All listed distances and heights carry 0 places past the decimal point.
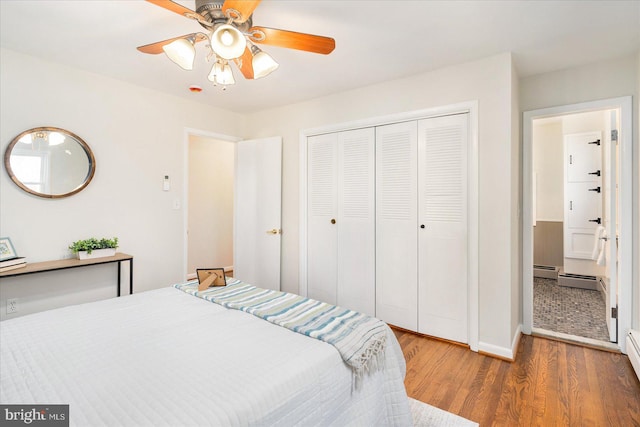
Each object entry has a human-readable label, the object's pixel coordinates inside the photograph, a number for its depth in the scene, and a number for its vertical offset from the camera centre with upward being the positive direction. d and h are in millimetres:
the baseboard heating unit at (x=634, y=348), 2197 -975
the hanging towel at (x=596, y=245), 3770 -380
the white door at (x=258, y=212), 3881 +41
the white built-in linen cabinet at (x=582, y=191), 4465 +351
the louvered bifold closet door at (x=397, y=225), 2982 -91
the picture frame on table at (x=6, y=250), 2389 -269
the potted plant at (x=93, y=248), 2756 -292
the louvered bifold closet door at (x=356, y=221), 3252 -61
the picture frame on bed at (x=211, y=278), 2211 -446
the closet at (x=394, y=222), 2770 -70
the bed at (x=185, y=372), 993 -582
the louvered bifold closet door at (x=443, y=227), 2727 -106
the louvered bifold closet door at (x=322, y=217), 3529 -20
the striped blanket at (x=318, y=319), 1412 -544
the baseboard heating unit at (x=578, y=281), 4477 -944
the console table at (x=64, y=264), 2320 -404
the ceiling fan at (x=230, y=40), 1539 +973
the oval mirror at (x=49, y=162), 2551 +452
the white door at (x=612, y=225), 2697 -79
